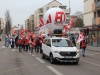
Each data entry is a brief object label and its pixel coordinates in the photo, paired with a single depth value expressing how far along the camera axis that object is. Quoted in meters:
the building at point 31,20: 148.51
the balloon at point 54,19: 23.98
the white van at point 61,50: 14.08
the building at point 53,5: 105.19
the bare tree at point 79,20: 93.31
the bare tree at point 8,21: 103.06
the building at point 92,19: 39.63
